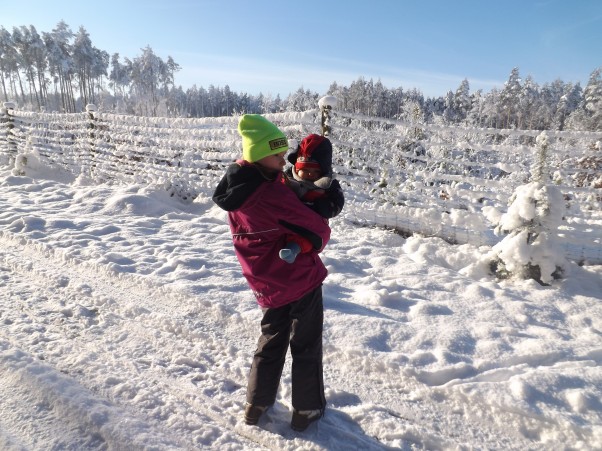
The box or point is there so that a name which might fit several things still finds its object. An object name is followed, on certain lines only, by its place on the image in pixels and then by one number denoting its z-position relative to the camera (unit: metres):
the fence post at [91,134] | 9.59
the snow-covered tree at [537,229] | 3.87
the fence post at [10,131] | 11.78
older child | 1.87
